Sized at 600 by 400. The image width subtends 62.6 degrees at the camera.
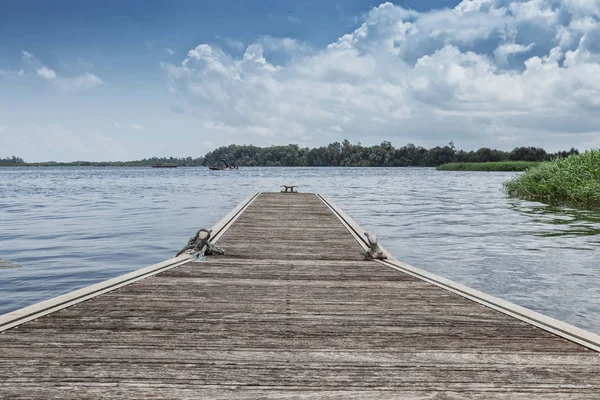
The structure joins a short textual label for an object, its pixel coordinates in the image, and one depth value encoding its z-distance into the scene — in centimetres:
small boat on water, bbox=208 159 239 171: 12199
